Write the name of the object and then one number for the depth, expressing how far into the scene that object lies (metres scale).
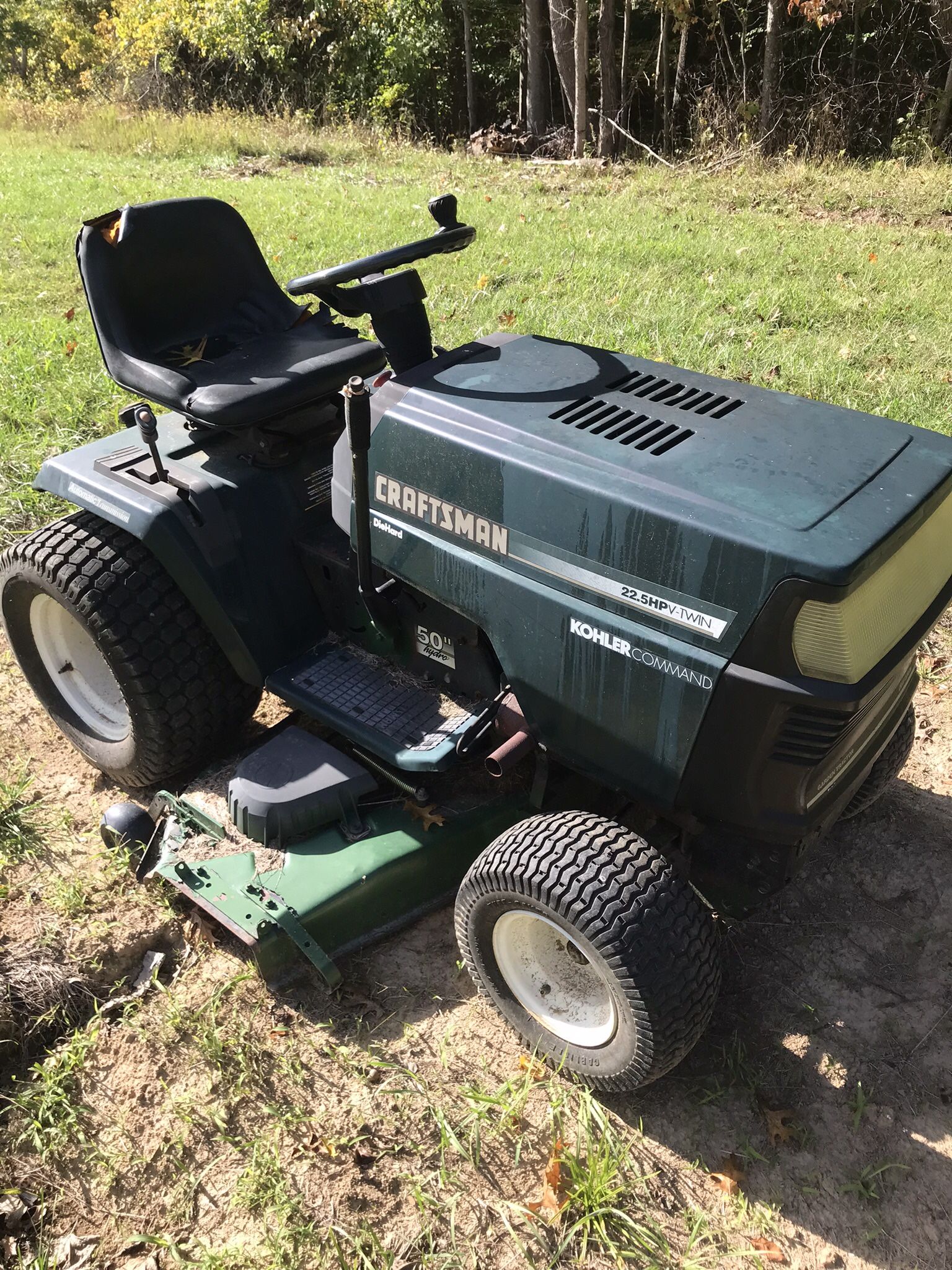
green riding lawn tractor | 1.76
